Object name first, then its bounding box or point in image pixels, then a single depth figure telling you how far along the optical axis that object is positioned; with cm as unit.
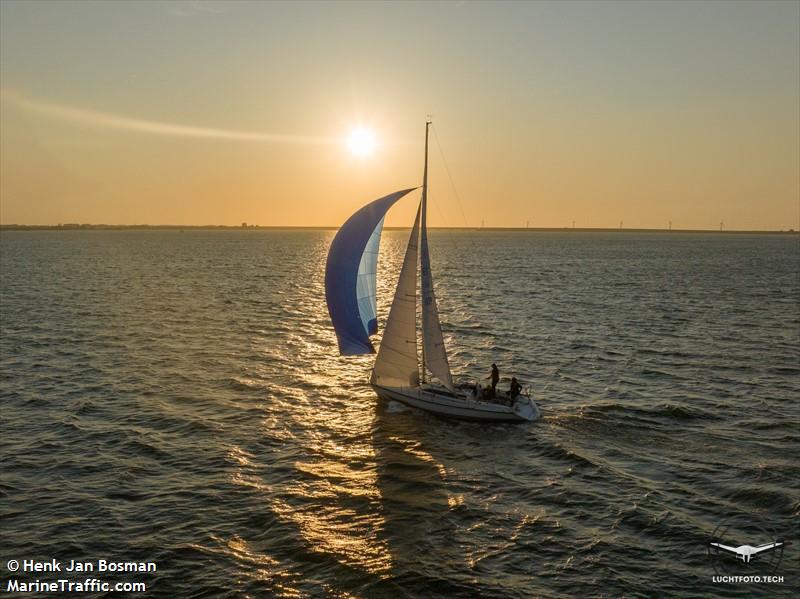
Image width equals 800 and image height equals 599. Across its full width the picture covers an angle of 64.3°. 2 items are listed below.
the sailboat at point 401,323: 2909
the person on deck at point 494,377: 3042
